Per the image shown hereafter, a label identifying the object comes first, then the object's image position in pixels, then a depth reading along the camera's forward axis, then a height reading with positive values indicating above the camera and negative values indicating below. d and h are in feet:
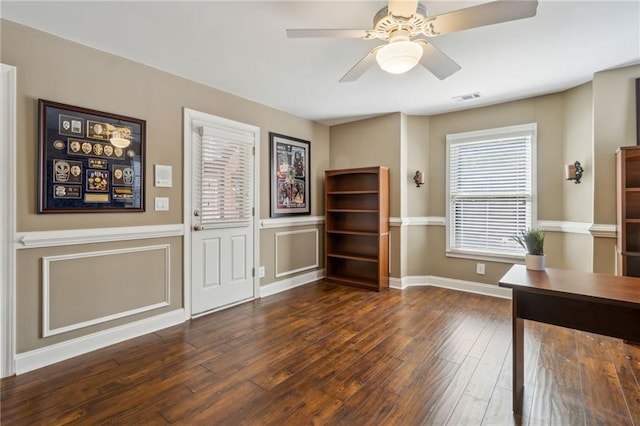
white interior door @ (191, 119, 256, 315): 10.77 -0.13
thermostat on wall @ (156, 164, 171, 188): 9.69 +1.18
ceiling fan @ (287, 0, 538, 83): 5.13 +3.55
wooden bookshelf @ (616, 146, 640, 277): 8.71 +0.05
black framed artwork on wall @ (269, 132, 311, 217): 13.74 +1.76
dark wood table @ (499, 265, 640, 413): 5.12 -1.71
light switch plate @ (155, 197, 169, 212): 9.70 +0.26
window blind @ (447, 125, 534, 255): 12.44 +0.88
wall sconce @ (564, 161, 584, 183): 10.69 +1.49
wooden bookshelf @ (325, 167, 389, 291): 14.03 -0.76
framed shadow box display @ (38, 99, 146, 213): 7.56 +1.43
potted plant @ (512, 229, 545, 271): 6.72 -0.88
